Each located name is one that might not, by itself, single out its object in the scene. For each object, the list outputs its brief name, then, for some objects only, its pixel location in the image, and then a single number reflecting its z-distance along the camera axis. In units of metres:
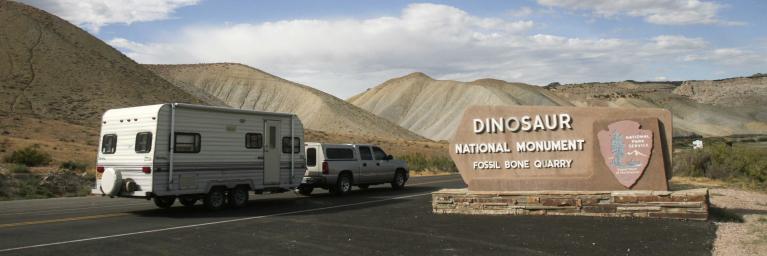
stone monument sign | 13.08
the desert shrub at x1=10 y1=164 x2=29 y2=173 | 26.08
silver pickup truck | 19.97
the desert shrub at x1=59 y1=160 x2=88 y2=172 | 30.59
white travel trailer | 14.81
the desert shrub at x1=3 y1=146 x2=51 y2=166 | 30.42
